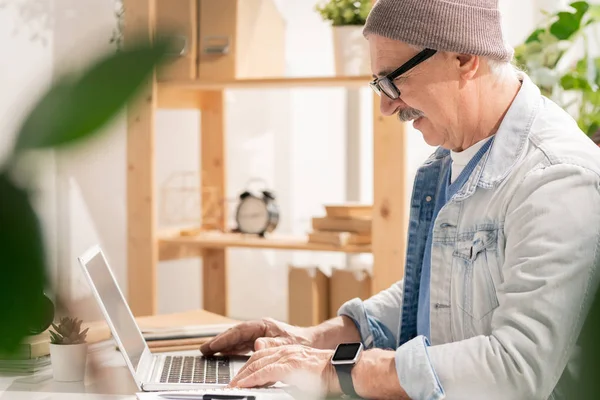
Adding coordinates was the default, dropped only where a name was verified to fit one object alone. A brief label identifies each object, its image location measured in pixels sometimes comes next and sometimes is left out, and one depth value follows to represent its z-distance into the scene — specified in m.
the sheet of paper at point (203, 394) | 1.16
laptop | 1.32
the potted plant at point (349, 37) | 2.90
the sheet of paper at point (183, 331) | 1.67
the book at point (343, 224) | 2.95
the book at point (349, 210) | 2.98
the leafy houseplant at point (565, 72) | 2.75
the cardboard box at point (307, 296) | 3.04
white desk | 0.26
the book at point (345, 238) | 2.95
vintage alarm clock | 3.24
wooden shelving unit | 2.80
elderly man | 1.10
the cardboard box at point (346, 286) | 2.96
